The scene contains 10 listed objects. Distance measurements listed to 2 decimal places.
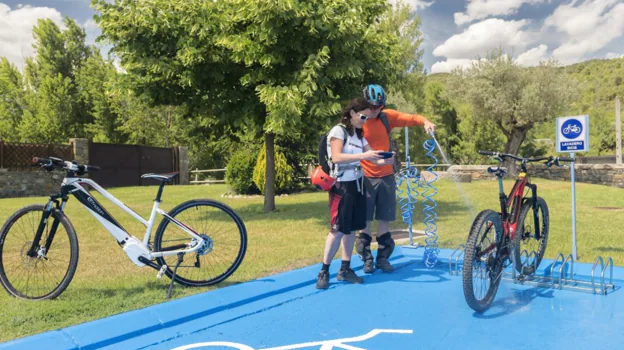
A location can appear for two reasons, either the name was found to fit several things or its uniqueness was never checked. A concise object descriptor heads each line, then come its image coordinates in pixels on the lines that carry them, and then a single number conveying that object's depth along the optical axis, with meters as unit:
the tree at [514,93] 26.34
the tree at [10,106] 37.72
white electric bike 4.39
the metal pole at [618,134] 26.67
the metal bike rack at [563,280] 4.44
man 5.30
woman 4.60
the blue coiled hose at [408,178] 5.59
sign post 5.27
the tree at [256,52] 8.94
